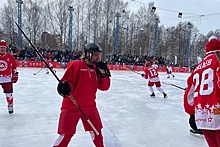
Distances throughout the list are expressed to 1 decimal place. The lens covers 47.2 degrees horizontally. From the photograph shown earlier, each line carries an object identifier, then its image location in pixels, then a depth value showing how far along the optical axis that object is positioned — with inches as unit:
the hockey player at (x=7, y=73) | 204.4
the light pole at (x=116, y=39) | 1114.1
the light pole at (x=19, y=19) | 889.5
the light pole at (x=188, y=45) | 1232.8
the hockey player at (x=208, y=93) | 80.4
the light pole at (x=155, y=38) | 1173.0
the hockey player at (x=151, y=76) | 335.6
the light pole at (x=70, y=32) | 1036.7
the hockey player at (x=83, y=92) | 108.0
